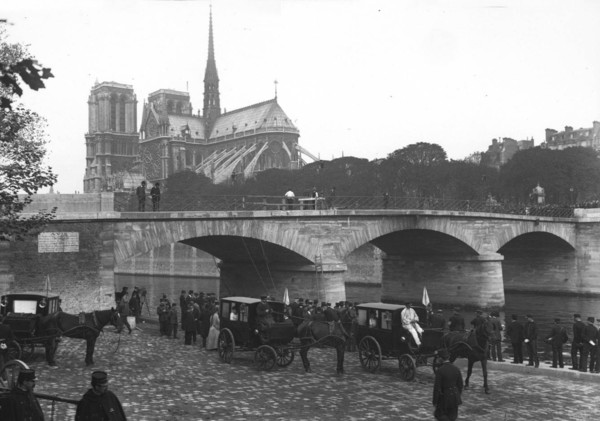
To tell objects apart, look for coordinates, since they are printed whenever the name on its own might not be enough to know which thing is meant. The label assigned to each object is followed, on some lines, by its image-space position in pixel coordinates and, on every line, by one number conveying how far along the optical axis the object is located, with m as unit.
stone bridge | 30.26
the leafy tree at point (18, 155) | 20.91
